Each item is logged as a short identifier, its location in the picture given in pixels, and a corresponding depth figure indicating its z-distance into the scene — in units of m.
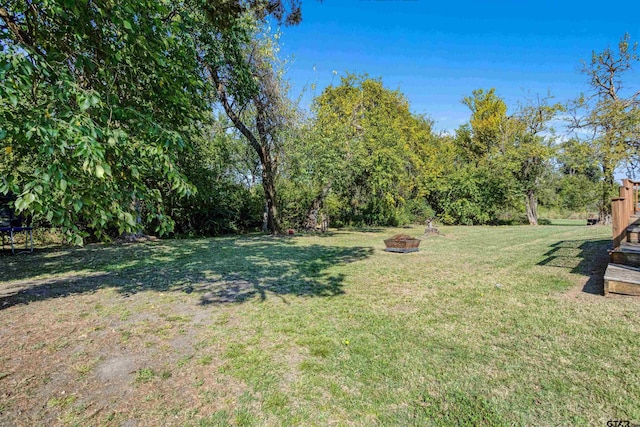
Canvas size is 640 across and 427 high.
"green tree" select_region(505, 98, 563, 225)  18.14
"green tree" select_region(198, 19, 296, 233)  8.66
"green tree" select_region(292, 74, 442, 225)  11.81
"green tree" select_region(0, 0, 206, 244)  2.17
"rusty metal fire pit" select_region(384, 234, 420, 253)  7.96
